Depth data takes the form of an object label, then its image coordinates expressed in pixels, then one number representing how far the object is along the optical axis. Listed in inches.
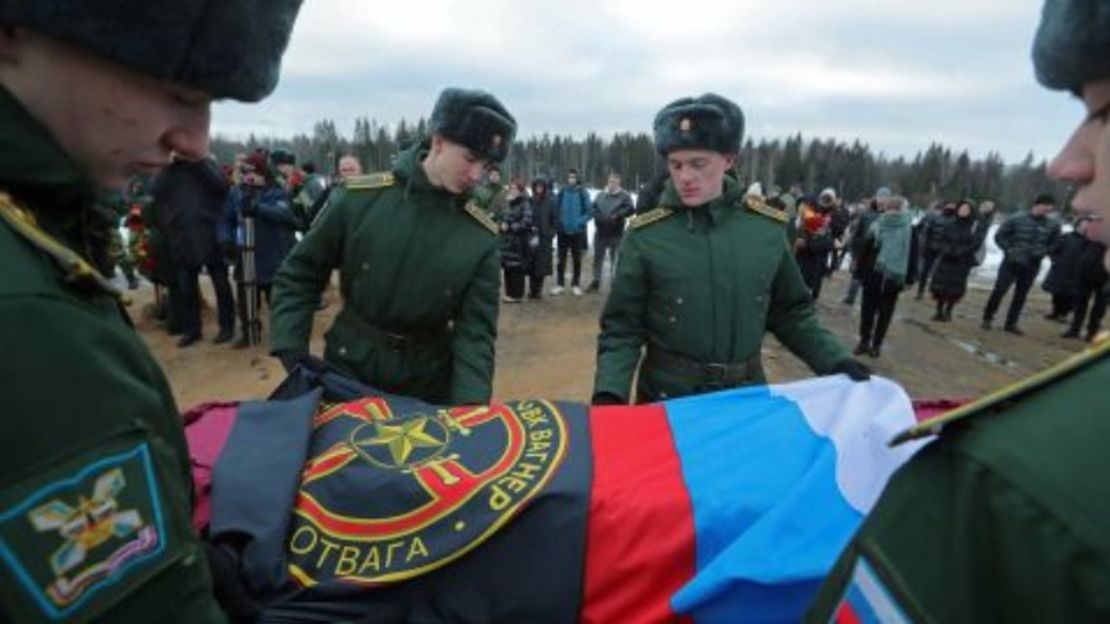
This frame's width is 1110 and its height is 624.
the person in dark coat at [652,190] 340.5
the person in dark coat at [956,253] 406.9
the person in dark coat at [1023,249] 408.2
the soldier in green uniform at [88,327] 28.9
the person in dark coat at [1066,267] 418.3
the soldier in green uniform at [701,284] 111.0
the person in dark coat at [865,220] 360.2
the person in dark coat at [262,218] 288.4
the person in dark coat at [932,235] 425.9
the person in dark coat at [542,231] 420.2
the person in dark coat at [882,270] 321.1
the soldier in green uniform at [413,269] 113.4
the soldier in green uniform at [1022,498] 23.4
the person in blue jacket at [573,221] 452.8
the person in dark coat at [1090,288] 406.0
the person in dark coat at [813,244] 396.5
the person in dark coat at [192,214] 275.1
